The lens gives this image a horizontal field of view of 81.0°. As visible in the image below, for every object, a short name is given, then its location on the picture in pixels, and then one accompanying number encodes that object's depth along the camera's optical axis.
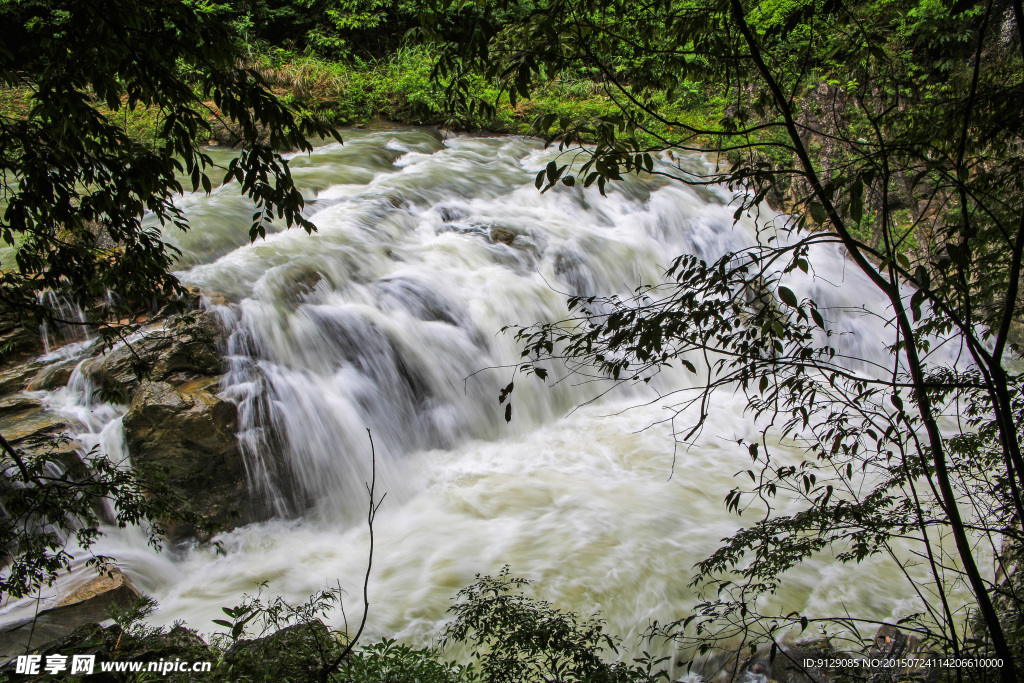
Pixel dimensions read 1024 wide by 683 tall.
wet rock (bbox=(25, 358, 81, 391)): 5.01
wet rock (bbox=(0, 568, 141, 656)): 3.51
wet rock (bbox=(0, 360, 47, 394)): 4.99
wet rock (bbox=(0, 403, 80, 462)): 4.32
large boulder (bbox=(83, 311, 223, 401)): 4.96
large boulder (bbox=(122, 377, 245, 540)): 4.66
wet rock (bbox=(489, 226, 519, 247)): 8.56
